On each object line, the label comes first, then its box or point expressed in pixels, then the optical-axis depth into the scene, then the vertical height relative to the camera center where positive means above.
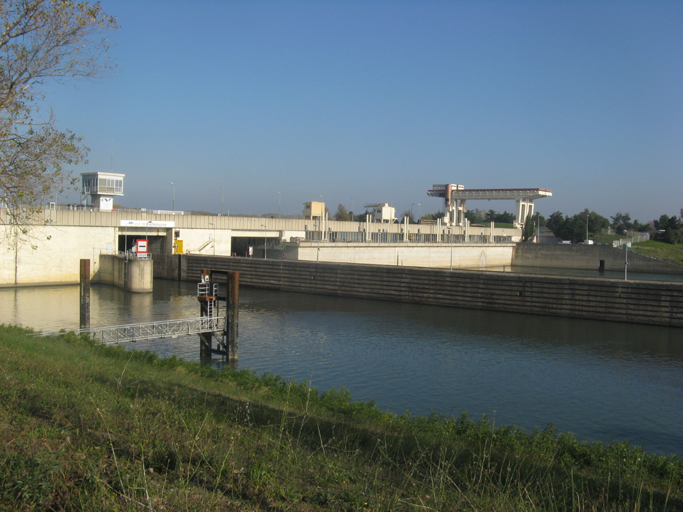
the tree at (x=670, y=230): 106.44 +2.97
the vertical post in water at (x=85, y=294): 24.56 -2.70
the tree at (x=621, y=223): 135.45 +5.57
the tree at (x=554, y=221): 128.15 +5.43
